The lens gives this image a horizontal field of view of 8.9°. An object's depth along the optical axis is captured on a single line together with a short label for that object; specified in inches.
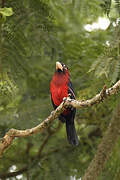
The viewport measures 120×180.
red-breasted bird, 422.9
